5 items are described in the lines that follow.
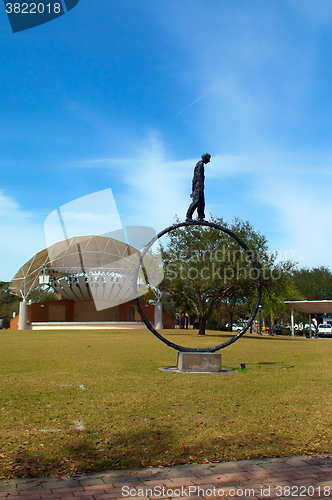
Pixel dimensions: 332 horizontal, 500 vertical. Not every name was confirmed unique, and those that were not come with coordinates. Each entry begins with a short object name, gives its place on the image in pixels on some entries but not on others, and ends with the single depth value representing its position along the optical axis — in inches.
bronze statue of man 421.7
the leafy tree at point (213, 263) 1101.1
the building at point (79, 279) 1996.8
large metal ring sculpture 420.2
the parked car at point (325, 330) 1867.6
